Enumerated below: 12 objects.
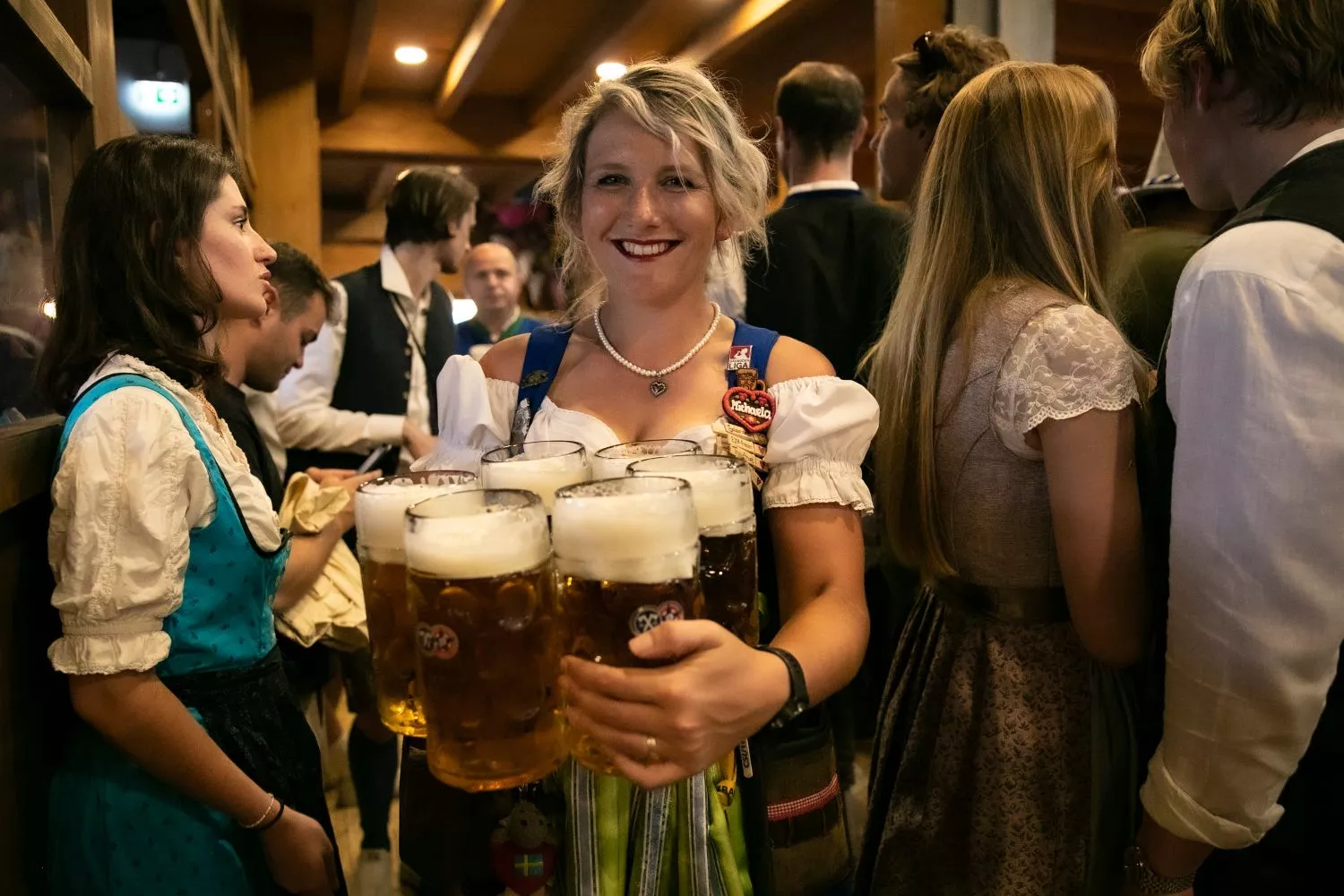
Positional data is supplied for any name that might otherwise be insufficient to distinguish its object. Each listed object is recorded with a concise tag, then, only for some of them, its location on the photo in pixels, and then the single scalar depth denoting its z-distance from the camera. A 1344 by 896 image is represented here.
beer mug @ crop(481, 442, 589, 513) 0.83
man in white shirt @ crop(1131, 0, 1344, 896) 1.00
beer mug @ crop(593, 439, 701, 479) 0.88
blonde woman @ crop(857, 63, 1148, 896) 1.21
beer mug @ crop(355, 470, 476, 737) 0.81
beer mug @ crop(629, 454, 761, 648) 0.81
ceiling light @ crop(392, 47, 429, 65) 4.56
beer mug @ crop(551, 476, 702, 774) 0.69
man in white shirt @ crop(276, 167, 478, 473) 2.77
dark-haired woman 1.04
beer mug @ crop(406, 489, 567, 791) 0.69
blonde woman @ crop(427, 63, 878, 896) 0.94
